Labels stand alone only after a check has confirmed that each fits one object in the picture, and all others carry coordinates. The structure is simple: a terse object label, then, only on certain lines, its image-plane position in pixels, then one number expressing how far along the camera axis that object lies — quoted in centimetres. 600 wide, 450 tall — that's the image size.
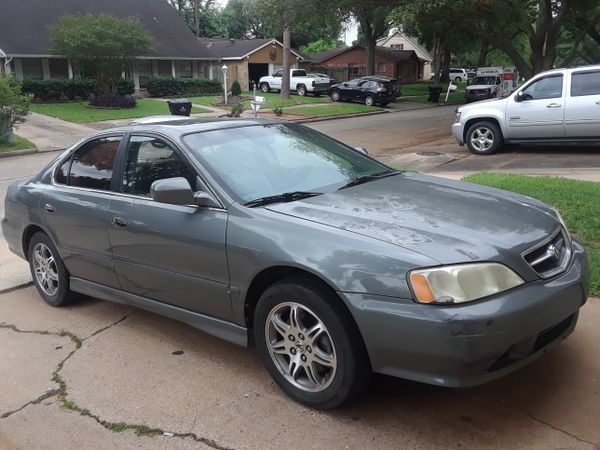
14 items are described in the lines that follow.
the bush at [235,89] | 3559
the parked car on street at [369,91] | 3297
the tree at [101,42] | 2719
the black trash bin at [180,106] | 1823
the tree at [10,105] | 1688
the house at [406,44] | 7862
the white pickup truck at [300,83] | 3759
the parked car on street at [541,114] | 1127
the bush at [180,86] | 3591
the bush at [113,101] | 2869
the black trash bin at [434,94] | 3707
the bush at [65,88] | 3000
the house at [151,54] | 3234
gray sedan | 279
